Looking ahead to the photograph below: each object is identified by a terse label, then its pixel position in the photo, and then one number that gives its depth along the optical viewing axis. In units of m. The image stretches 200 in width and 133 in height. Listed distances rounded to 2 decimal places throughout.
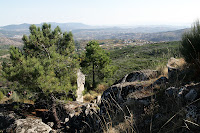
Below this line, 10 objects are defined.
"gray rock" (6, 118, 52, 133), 6.24
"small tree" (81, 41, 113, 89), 17.30
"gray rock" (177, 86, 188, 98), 3.20
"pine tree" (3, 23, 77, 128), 7.34
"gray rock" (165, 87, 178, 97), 3.42
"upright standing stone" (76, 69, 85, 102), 13.32
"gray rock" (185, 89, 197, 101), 2.97
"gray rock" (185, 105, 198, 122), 2.46
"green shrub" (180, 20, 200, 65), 4.48
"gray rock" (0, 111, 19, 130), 7.94
